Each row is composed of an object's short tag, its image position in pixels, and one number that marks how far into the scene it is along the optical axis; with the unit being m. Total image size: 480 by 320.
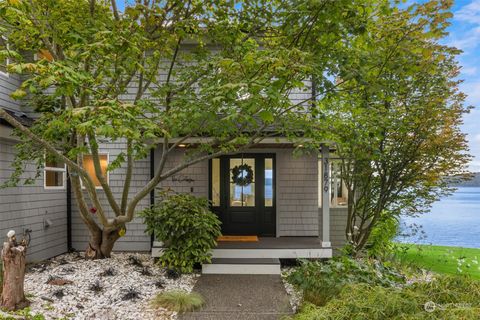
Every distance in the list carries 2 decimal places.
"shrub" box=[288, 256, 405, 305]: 5.10
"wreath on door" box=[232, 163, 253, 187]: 9.22
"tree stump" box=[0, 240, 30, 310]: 4.51
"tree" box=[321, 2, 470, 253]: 6.79
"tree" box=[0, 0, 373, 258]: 4.25
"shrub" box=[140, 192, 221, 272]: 6.83
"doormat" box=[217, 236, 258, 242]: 8.53
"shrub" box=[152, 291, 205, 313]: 4.83
